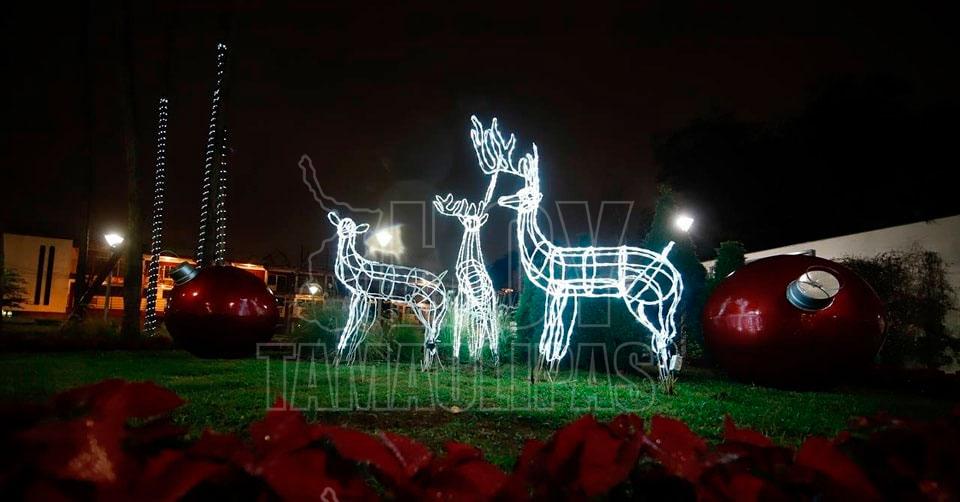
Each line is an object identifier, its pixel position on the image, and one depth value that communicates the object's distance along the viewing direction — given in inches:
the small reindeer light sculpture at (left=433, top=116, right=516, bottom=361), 370.6
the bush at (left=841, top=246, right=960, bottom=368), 426.9
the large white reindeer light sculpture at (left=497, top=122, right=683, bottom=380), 289.3
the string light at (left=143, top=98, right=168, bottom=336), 543.2
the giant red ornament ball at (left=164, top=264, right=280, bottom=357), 332.8
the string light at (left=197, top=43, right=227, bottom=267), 526.3
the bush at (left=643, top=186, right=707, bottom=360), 481.1
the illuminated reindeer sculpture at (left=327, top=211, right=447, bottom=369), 354.6
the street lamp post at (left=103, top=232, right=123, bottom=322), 648.4
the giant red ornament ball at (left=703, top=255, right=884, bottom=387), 257.1
